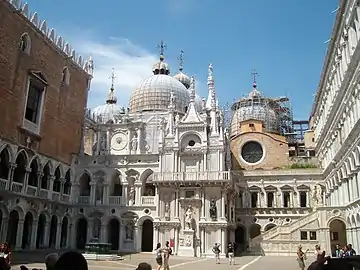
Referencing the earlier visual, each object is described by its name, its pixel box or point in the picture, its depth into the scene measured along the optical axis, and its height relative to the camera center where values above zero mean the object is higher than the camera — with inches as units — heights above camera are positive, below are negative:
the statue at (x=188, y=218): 1344.7 +71.6
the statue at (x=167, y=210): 1370.9 +97.6
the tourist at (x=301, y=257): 718.5 -24.8
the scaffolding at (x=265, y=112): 2235.5 +705.1
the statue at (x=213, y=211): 1325.0 +94.0
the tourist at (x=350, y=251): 724.2 -12.1
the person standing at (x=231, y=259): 987.5 -40.6
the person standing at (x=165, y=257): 678.5 -26.8
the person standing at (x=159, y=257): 616.1 -25.5
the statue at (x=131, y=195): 1459.2 +153.0
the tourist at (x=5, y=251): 529.0 -17.7
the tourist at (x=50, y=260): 186.8 -10.0
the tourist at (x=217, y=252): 1040.0 -27.4
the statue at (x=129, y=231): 1434.9 +28.7
